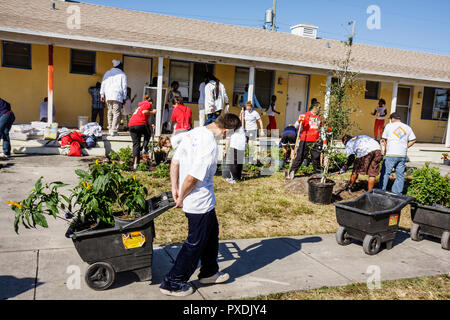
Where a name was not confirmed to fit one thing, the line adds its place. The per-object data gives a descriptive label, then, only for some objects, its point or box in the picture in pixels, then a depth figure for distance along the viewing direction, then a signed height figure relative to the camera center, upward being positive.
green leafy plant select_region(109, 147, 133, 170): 9.67 -1.54
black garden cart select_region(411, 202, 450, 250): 5.98 -1.62
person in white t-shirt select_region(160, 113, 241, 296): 3.82 -0.87
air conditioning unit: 19.90 +3.84
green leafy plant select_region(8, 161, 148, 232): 3.91 -1.08
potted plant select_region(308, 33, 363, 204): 8.20 -0.30
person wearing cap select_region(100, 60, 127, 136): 11.67 +0.13
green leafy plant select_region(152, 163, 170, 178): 9.16 -1.67
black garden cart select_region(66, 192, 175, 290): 3.89 -1.50
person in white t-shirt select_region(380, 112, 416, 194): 8.17 -0.68
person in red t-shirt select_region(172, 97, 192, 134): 10.23 -0.40
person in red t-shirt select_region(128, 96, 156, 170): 9.30 -0.58
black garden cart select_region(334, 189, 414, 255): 5.56 -1.54
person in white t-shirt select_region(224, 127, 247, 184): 9.13 -1.13
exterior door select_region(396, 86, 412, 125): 19.00 +0.55
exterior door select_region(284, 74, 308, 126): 17.11 +0.43
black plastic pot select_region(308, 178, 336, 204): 8.13 -1.69
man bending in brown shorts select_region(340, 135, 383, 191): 8.52 -0.88
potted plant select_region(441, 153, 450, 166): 14.48 -1.57
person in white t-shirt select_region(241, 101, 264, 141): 11.56 -0.42
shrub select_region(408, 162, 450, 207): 6.20 -1.14
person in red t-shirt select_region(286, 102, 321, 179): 9.48 -0.63
